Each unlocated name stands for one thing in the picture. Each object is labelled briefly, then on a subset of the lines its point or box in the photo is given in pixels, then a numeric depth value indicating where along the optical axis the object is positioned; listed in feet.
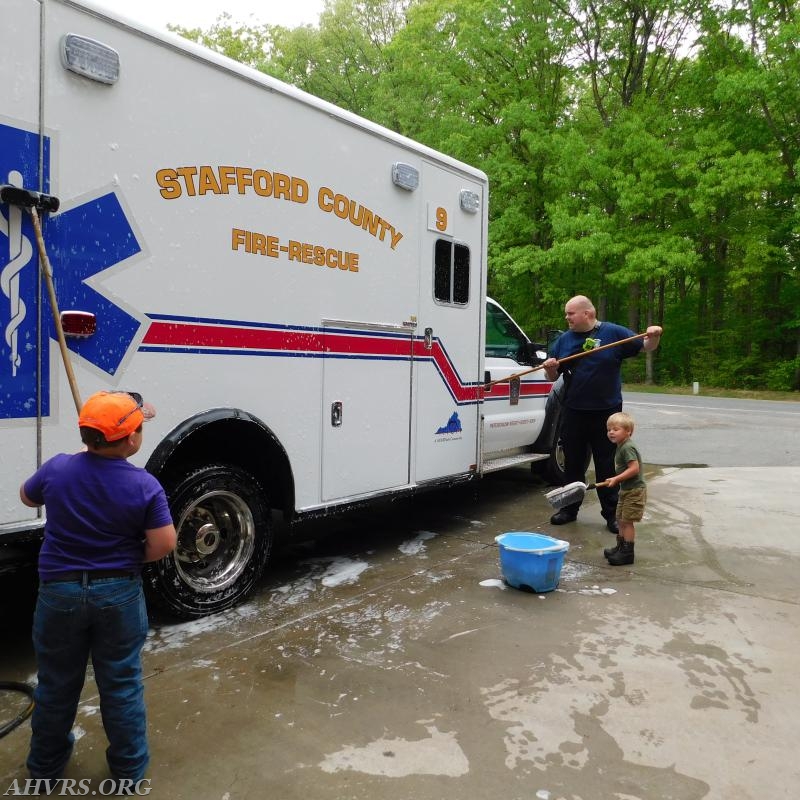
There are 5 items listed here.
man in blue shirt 20.30
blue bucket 14.99
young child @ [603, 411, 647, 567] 16.99
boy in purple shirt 8.10
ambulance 10.87
